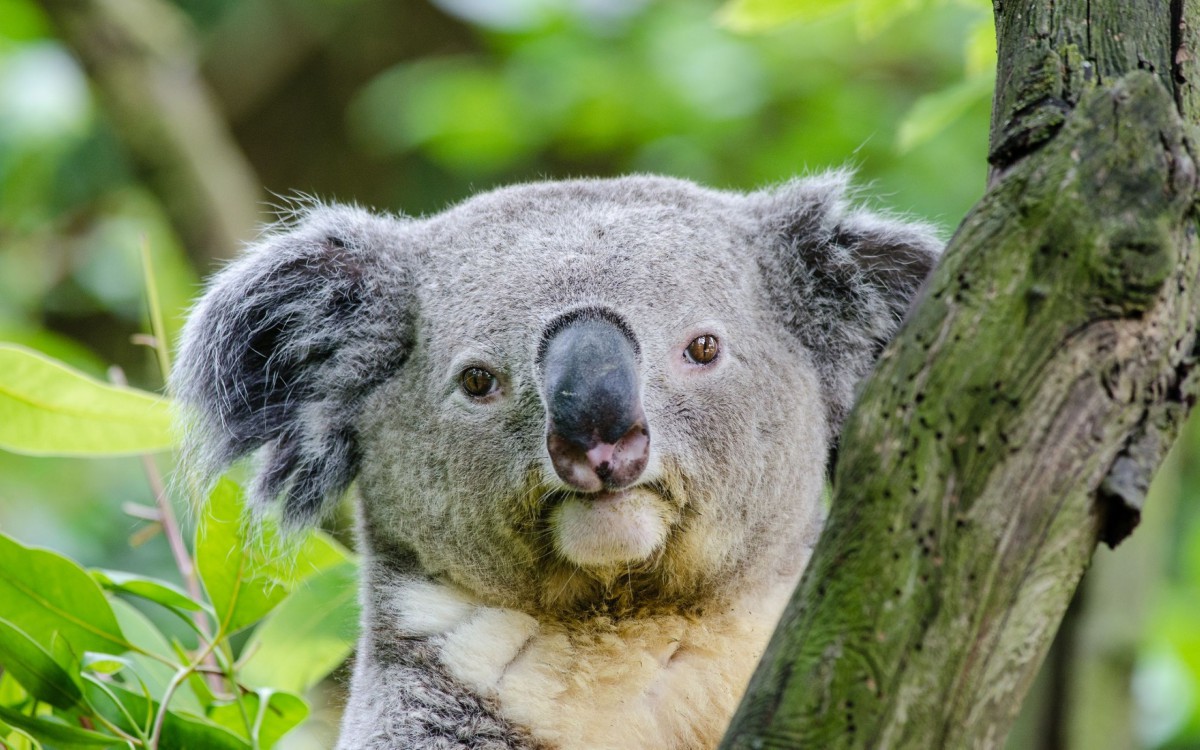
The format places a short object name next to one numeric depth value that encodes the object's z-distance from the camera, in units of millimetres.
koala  4418
